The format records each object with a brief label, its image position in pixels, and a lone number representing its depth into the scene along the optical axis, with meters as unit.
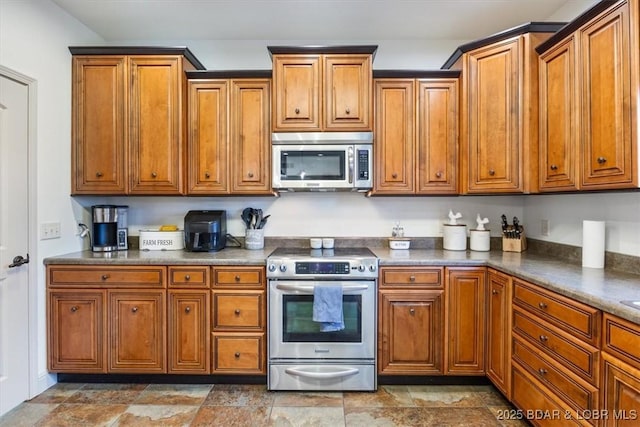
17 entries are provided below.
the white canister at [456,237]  2.86
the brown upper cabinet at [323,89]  2.65
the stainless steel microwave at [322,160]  2.64
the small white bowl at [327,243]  2.94
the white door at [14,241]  2.14
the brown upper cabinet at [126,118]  2.67
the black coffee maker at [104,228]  2.72
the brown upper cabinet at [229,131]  2.76
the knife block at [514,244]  2.80
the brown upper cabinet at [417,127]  2.73
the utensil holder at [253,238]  2.91
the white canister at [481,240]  2.84
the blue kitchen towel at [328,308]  2.31
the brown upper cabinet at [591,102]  1.62
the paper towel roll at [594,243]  2.05
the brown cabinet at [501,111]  2.33
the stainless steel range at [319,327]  2.37
